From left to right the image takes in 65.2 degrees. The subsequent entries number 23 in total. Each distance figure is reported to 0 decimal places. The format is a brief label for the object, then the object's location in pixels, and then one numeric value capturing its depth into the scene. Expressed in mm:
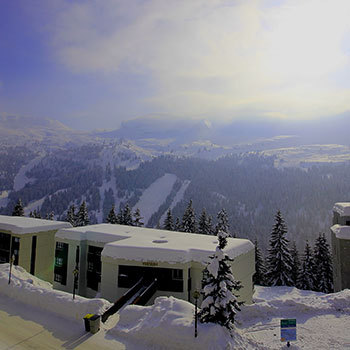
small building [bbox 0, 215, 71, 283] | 34594
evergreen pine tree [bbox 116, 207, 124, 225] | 55406
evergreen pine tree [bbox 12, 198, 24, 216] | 55369
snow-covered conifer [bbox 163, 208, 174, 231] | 53906
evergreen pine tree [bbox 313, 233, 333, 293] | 43781
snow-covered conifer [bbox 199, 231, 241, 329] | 12031
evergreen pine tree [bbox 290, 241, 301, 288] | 45531
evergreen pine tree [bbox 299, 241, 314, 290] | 44562
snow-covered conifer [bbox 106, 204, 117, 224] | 54562
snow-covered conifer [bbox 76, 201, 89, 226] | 56066
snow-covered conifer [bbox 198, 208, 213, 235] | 52759
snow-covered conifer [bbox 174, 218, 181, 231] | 53019
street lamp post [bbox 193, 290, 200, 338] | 11431
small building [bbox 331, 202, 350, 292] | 29969
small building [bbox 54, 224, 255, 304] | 22375
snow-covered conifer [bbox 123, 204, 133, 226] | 54562
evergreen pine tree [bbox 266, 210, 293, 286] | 44281
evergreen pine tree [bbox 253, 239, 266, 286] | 48878
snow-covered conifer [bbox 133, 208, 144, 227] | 53125
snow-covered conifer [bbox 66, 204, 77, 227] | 58816
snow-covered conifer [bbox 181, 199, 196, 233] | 51219
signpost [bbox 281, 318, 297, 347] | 11672
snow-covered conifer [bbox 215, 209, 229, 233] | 49256
